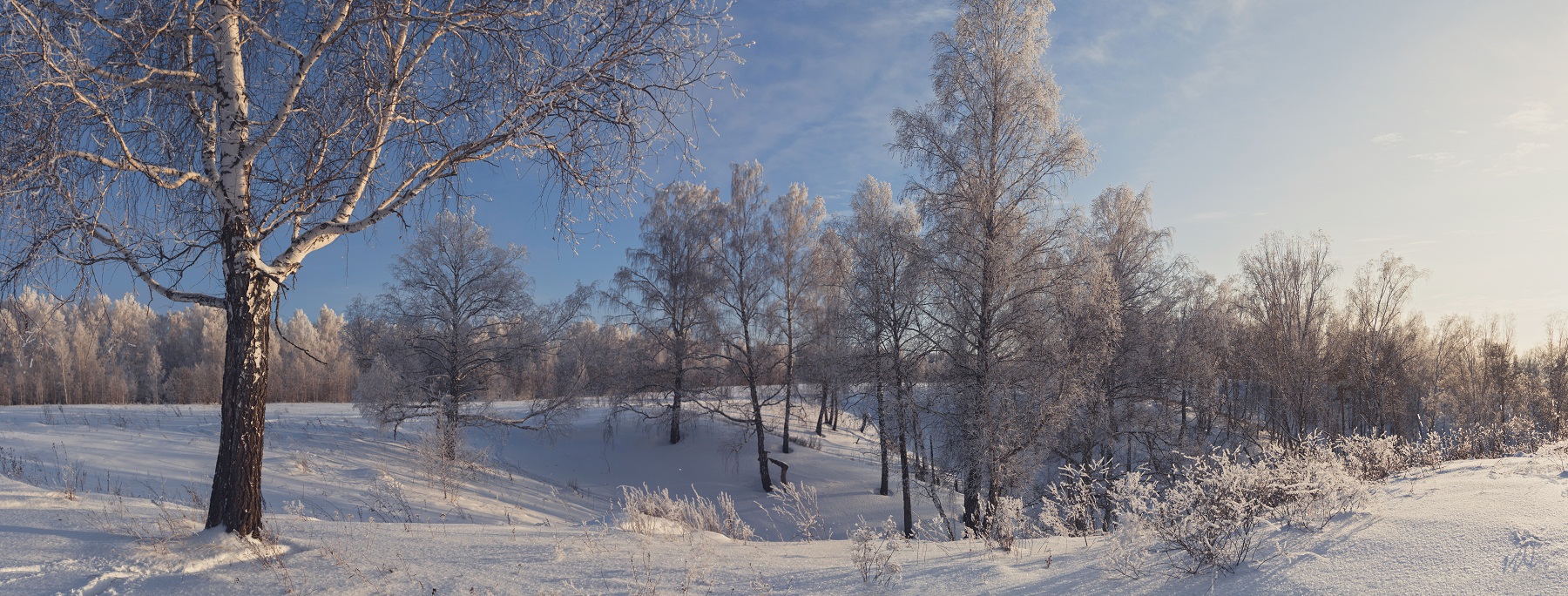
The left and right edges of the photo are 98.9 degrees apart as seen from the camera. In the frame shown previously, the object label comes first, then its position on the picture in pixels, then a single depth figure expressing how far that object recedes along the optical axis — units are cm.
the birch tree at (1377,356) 2955
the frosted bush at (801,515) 570
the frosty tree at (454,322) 1909
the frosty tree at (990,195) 1223
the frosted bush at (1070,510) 541
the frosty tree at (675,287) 2108
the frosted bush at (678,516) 618
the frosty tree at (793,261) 2192
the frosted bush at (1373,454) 668
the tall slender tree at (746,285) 2105
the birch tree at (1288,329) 2588
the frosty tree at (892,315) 1460
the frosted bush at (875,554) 431
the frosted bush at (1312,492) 434
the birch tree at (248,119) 423
